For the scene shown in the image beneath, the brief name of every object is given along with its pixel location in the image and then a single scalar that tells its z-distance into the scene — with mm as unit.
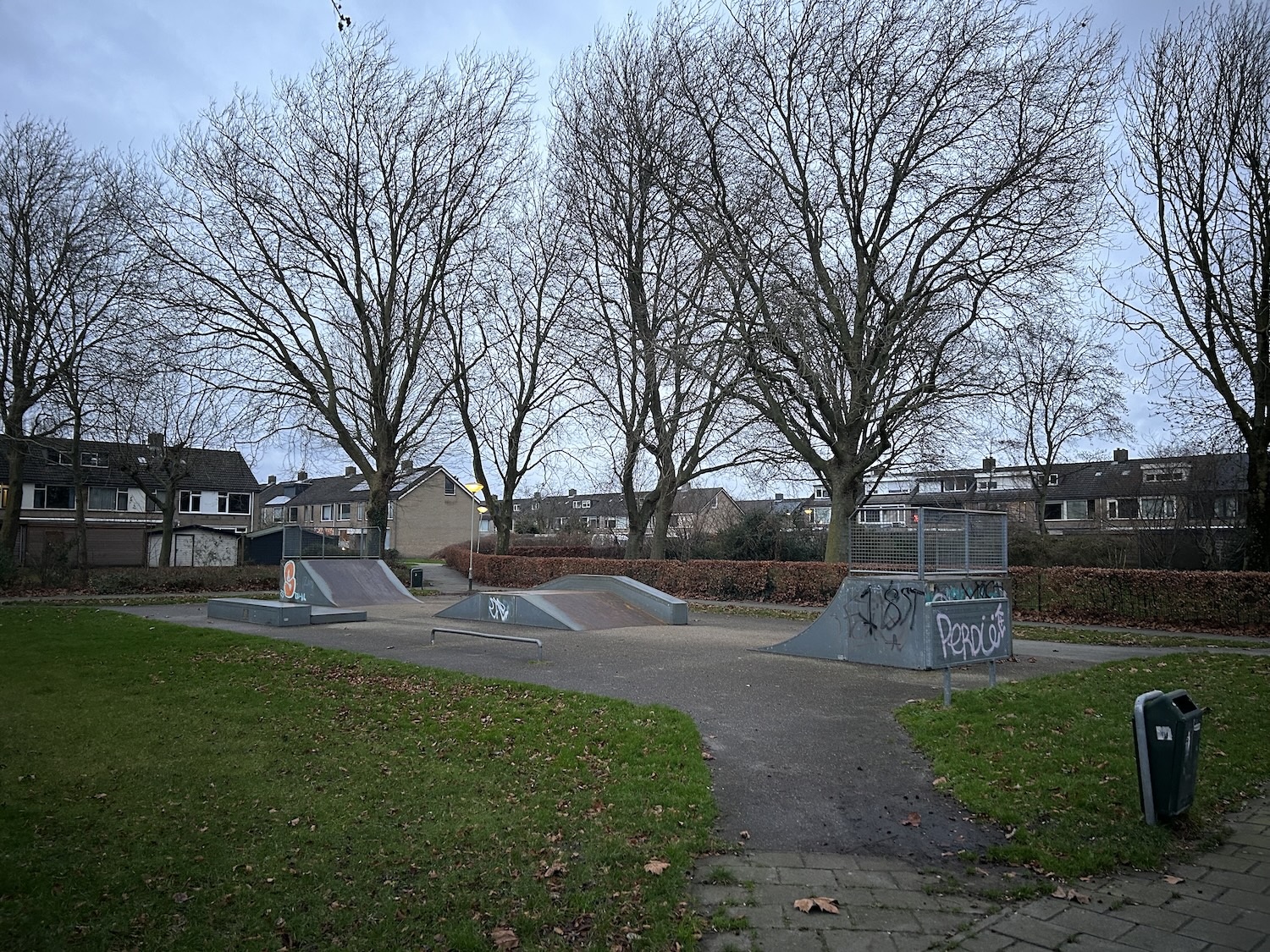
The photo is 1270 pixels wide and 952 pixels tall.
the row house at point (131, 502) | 36969
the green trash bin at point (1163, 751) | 5302
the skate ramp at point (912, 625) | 9617
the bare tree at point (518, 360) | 30078
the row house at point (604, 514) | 43781
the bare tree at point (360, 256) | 27562
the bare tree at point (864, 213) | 19938
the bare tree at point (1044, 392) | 21203
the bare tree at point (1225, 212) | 19203
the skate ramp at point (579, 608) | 17500
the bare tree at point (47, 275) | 27859
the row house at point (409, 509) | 67938
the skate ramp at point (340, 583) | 22953
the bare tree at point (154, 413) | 26938
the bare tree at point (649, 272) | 22688
